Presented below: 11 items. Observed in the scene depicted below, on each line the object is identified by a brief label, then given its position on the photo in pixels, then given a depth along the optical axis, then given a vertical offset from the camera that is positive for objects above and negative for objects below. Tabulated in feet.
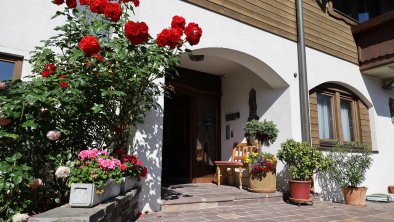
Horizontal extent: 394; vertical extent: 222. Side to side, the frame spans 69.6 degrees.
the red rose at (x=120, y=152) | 9.89 +0.22
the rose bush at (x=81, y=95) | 7.04 +1.77
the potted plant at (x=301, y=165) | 14.52 -0.18
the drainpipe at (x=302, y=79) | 16.78 +5.01
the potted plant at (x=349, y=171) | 16.10 -0.48
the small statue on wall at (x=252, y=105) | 18.72 +3.66
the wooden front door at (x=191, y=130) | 19.20 +2.06
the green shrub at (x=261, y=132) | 17.33 +1.77
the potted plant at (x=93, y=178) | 6.44 -0.52
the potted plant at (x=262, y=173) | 15.33 -0.65
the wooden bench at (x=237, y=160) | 16.63 +0.02
